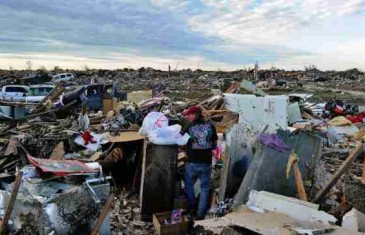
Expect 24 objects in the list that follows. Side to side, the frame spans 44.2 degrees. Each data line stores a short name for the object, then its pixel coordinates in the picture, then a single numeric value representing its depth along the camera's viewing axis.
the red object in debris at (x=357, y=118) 14.43
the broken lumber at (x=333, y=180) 5.68
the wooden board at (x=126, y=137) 8.02
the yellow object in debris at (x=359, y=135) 12.09
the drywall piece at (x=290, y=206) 4.98
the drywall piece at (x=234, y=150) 6.57
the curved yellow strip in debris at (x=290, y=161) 6.04
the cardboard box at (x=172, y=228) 5.73
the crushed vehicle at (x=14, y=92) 22.70
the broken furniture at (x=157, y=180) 6.62
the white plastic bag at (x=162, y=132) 6.62
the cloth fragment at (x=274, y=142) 6.01
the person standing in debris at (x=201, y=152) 6.39
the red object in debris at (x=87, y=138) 9.37
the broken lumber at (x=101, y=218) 4.77
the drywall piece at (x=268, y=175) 5.99
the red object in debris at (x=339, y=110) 16.15
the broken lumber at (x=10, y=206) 4.84
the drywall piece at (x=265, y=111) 7.91
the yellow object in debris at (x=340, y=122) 13.42
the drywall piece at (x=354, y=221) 4.81
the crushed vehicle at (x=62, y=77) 35.98
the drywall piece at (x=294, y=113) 12.07
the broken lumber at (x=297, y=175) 5.77
